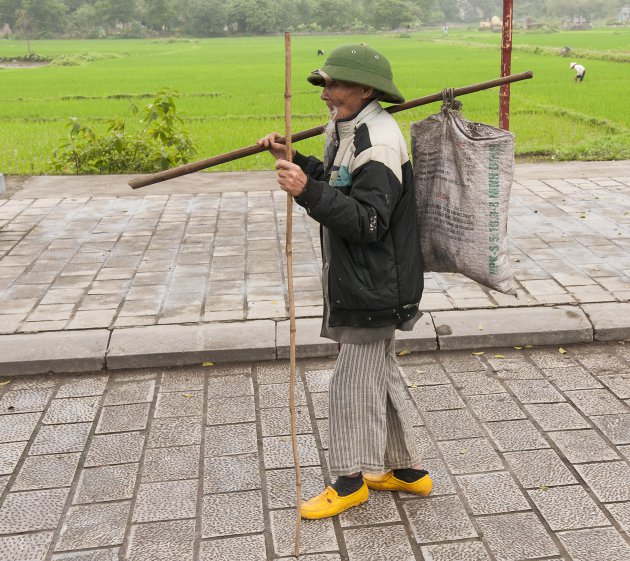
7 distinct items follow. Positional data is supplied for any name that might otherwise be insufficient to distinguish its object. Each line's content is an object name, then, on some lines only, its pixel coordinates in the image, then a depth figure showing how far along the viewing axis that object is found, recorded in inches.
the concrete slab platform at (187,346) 185.0
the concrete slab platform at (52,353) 182.4
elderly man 113.2
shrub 410.3
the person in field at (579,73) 950.2
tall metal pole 323.3
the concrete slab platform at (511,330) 191.3
